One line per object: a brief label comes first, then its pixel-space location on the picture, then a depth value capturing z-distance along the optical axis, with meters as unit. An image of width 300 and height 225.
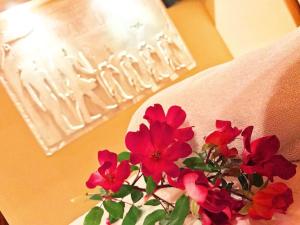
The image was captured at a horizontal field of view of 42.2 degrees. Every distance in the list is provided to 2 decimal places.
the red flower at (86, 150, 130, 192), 0.62
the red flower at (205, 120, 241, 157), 0.64
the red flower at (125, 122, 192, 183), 0.58
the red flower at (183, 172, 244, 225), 0.55
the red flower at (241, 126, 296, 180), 0.60
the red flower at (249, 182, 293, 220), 0.57
